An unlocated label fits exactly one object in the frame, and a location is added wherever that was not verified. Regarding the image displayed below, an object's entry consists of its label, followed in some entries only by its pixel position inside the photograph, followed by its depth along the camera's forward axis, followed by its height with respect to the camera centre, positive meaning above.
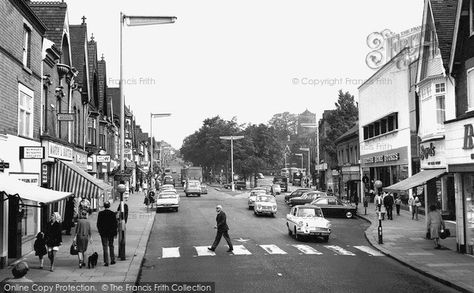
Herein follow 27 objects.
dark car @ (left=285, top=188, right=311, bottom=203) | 44.31 -1.80
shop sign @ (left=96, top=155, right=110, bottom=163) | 26.52 +0.94
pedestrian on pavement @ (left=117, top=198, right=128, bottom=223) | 20.65 -1.52
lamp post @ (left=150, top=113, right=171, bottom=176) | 47.06 +5.80
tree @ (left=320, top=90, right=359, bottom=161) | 63.25 +6.99
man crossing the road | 19.05 -2.08
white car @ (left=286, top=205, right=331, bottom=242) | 22.22 -2.24
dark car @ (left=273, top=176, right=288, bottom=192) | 76.29 -1.32
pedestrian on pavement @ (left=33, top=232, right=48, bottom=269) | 15.43 -2.18
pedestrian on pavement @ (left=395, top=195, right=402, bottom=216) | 33.31 -2.10
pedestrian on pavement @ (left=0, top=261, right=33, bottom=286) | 7.39 -1.51
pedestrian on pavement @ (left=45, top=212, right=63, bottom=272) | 15.49 -1.88
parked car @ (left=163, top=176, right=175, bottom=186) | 100.31 -1.07
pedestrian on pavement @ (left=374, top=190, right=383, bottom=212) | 24.02 -1.43
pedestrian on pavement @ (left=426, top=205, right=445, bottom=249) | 19.89 -2.14
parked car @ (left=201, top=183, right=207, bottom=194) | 66.37 -2.09
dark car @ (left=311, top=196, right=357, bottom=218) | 33.66 -2.38
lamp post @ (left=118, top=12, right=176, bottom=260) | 17.11 +4.94
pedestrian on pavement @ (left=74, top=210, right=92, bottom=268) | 15.77 -1.89
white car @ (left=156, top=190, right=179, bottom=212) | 37.38 -2.03
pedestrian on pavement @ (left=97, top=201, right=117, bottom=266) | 15.96 -1.69
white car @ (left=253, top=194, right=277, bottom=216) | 34.06 -2.21
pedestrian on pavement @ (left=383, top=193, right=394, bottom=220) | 31.25 -2.03
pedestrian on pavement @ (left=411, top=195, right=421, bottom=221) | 30.72 -2.00
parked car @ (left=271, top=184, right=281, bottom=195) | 65.16 -2.06
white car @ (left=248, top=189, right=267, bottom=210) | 40.25 -1.94
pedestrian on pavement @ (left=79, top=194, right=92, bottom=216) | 23.94 -1.33
